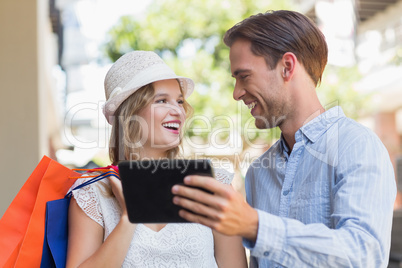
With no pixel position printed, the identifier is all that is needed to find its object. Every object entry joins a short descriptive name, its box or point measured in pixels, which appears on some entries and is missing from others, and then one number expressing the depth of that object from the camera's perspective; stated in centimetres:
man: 220
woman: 246
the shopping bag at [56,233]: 246
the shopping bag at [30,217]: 244
